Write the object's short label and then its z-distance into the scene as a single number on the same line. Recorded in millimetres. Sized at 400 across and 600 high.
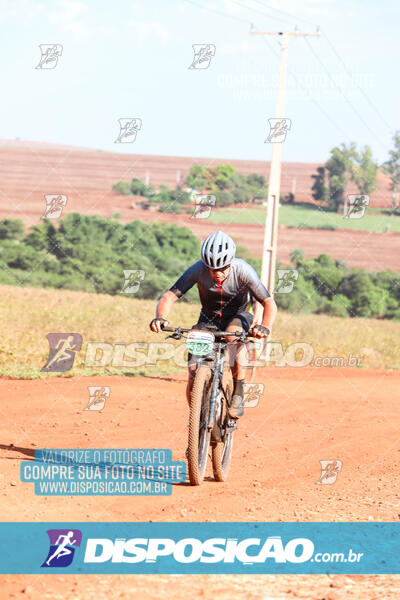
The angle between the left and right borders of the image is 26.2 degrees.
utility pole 16875
